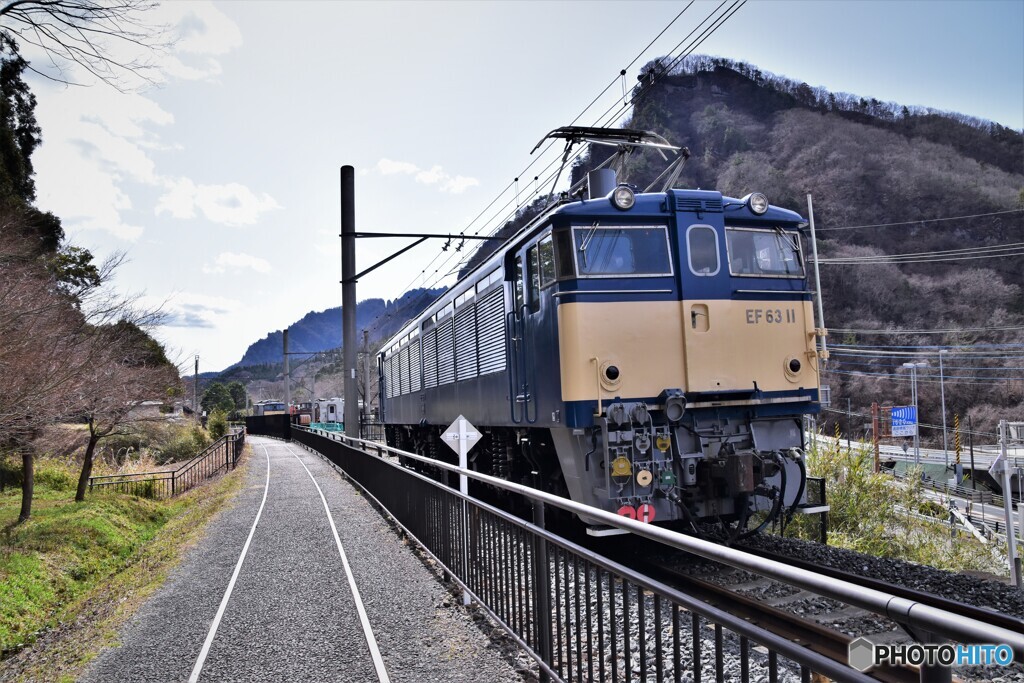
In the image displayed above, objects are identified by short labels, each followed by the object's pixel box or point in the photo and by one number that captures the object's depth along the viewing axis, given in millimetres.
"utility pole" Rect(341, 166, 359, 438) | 19922
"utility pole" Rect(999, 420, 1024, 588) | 9711
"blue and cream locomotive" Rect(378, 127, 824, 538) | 7902
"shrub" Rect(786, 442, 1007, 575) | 12758
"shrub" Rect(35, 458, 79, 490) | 21250
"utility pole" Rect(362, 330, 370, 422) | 41919
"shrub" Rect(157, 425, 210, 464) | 34281
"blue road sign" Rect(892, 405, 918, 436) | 32359
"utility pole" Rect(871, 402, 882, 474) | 23433
